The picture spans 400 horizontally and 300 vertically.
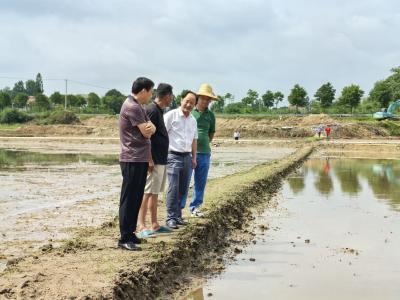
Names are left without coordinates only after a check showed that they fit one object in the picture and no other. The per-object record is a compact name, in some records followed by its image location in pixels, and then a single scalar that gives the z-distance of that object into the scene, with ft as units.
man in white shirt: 21.43
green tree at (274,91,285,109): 245.30
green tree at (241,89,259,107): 263.90
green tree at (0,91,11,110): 298.88
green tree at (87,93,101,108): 297.47
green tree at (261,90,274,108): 247.91
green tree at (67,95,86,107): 302.86
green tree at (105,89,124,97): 347.44
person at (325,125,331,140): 148.46
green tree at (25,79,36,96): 494.09
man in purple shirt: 17.22
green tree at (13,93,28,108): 323.16
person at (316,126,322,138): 151.27
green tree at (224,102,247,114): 242.41
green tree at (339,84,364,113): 204.77
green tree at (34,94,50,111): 285.43
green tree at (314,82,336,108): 214.69
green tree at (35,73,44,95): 416.81
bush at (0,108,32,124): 247.91
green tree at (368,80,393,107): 199.62
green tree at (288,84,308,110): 222.07
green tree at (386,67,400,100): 198.99
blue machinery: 140.56
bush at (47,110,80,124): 228.84
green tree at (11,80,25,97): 490.90
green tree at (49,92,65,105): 305.32
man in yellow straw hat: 24.23
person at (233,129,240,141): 154.30
